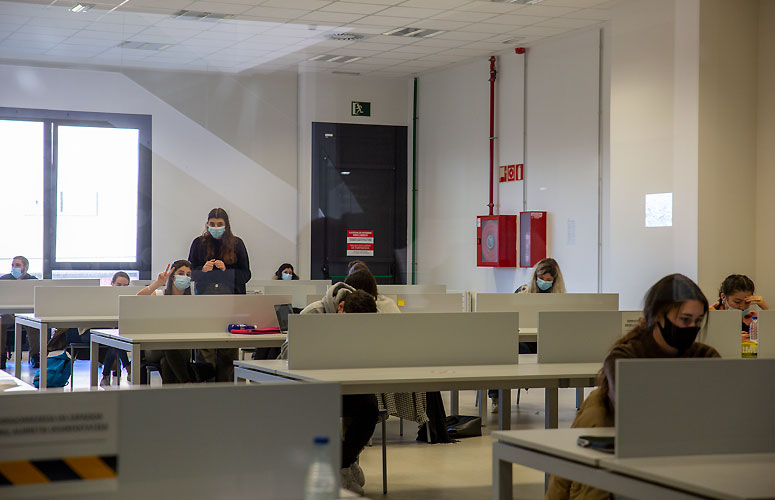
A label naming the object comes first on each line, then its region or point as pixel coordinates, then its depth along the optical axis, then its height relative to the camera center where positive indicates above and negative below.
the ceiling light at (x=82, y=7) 7.75 +1.98
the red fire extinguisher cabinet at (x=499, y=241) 9.98 +0.08
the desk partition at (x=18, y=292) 7.72 -0.41
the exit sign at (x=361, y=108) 9.69 +1.45
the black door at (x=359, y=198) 9.22 +0.50
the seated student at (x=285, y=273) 8.89 -0.26
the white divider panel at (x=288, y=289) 7.84 -0.38
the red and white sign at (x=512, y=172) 9.94 +0.82
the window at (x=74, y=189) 7.32 +0.44
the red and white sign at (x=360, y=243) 9.45 +0.03
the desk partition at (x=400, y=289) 7.82 -0.36
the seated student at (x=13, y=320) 8.00 -0.67
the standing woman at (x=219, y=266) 6.15 -0.16
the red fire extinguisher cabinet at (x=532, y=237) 9.57 +0.12
